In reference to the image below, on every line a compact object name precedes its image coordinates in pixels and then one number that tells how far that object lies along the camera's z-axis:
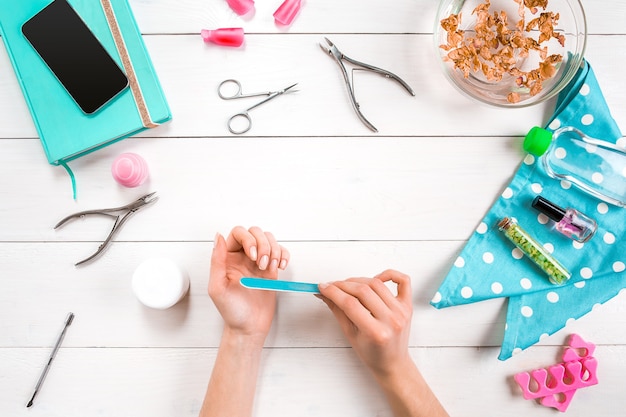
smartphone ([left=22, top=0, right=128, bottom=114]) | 0.90
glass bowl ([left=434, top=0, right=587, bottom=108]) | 0.87
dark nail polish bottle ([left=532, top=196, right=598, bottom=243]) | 0.88
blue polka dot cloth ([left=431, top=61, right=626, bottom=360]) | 0.89
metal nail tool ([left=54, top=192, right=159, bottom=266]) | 0.91
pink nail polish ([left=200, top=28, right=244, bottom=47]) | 0.90
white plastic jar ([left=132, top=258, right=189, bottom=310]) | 0.87
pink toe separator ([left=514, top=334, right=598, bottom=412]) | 0.90
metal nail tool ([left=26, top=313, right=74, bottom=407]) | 0.92
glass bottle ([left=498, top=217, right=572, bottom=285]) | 0.87
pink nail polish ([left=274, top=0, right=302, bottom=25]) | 0.90
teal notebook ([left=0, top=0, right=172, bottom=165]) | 0.91
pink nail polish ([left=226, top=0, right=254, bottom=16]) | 0.90
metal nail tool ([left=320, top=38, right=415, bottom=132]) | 0.90
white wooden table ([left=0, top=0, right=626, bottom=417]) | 0.92
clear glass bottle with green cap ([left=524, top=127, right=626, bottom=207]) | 0.89
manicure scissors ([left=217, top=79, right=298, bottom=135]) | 0.91
